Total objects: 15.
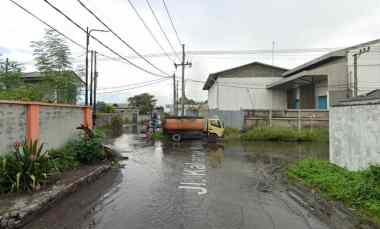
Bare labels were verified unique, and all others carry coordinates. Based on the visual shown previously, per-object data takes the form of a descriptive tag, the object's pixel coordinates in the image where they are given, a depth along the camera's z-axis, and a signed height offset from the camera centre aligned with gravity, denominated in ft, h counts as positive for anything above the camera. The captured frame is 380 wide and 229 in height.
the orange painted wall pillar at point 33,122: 22.54 -0.76
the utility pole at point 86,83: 51.86 +6.27
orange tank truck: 58.75 -3.17
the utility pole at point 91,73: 64.23 +10.41
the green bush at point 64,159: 23.92 -4.40
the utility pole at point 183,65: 74.35 +14.25
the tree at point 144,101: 239.50 +12.25
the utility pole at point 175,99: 85.46 +5.09
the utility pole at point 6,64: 56.28 +10.82
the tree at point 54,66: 48.11 +9.09
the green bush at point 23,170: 17.37 -3.95
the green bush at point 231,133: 65.06 -4.91
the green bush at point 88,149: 28.53 -3.98
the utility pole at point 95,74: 71.87 +11.48
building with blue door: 68.74 +10.52
